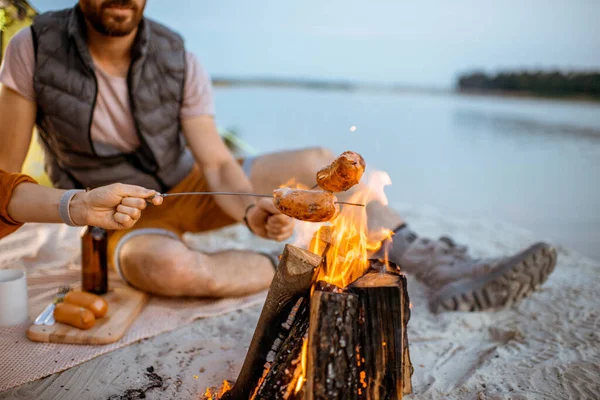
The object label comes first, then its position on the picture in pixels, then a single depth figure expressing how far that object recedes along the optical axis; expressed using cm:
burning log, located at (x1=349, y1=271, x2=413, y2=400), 159
